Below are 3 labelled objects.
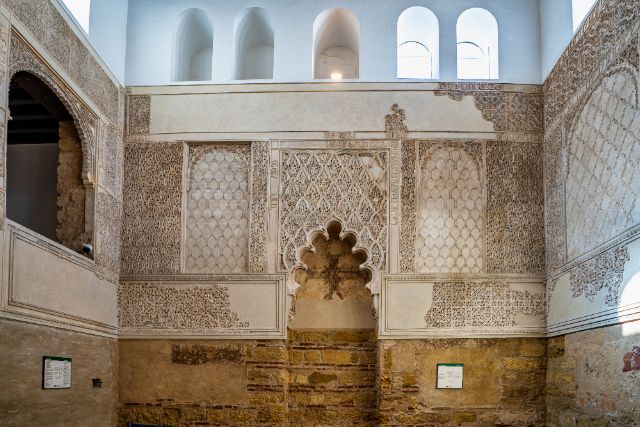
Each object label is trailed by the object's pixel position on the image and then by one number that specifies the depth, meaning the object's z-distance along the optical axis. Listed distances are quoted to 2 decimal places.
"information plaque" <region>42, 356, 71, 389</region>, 5.59
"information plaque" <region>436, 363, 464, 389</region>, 7.12
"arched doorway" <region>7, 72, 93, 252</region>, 6.64
